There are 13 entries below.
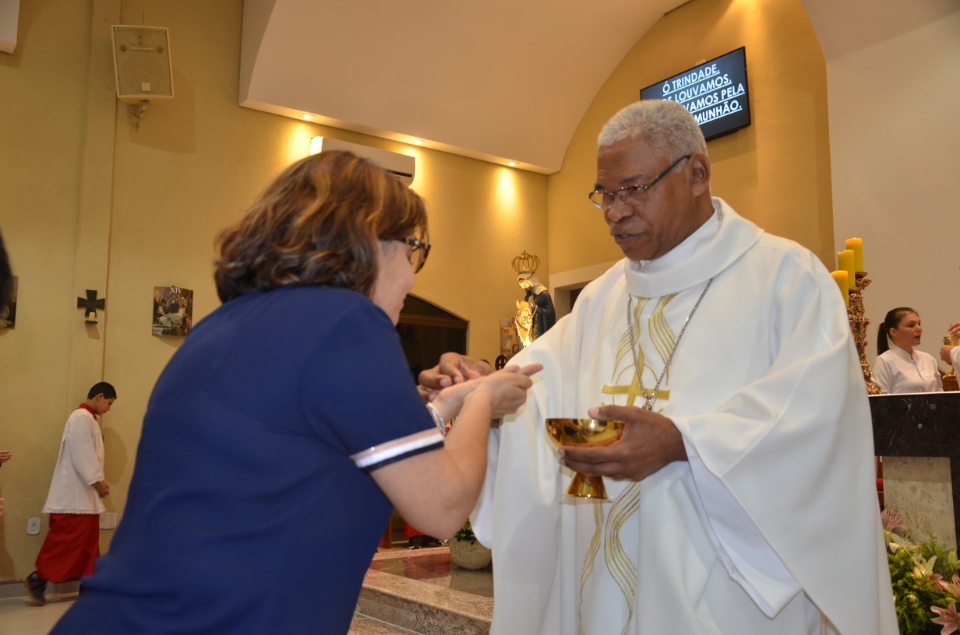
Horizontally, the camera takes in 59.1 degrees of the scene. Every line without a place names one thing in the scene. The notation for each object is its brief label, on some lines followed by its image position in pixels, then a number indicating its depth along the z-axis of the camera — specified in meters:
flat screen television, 8.94
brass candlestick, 3.42
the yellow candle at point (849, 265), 3.53
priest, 1.78
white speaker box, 8.06
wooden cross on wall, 8.00
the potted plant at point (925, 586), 2.37
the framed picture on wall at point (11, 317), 7.80
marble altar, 2.52
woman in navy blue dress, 1.17
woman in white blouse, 6.07
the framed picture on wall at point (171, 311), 8.49
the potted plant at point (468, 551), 4.34
